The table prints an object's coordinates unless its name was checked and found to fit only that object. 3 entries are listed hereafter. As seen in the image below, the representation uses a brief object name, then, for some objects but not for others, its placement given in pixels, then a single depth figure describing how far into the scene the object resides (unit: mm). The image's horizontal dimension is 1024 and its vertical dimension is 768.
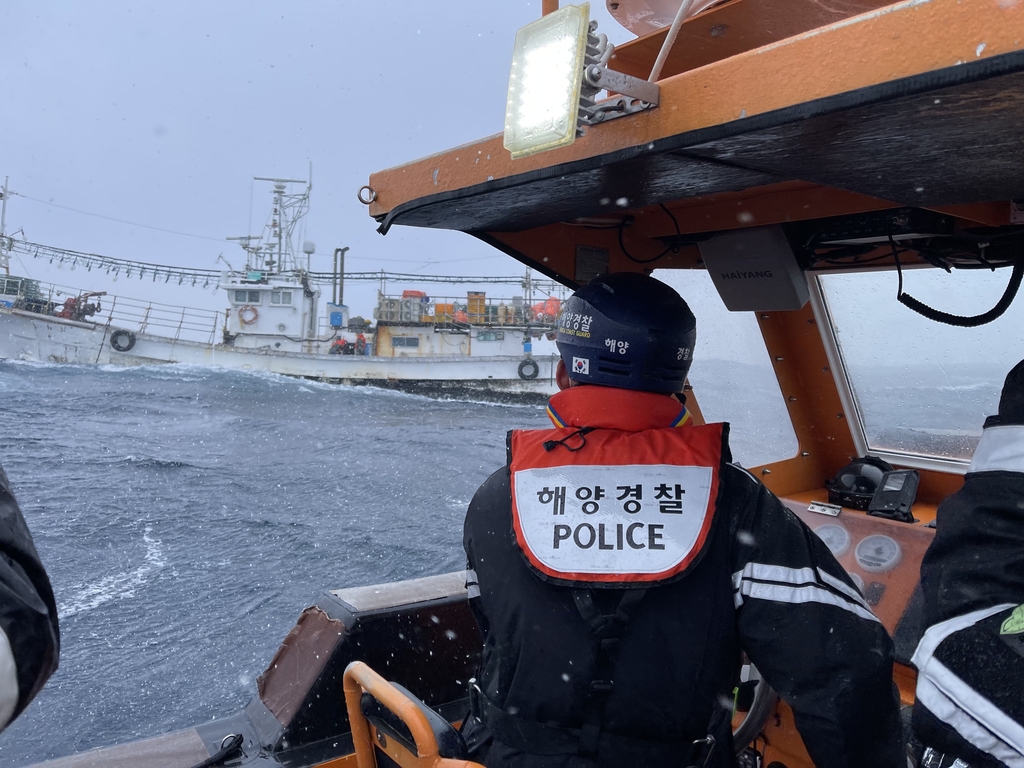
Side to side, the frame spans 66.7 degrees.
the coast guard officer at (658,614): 1482
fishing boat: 36156
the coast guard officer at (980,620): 1035
